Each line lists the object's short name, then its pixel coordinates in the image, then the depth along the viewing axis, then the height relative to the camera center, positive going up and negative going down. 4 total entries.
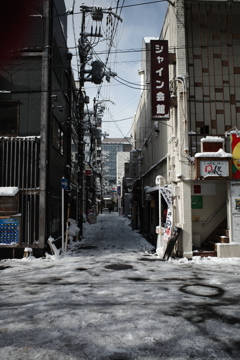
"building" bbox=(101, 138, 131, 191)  146.75 +23.36
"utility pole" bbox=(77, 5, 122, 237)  16.58 +8.53
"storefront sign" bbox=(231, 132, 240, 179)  12.21 +2.00
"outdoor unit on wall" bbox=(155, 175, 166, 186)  13.47 +0.80
